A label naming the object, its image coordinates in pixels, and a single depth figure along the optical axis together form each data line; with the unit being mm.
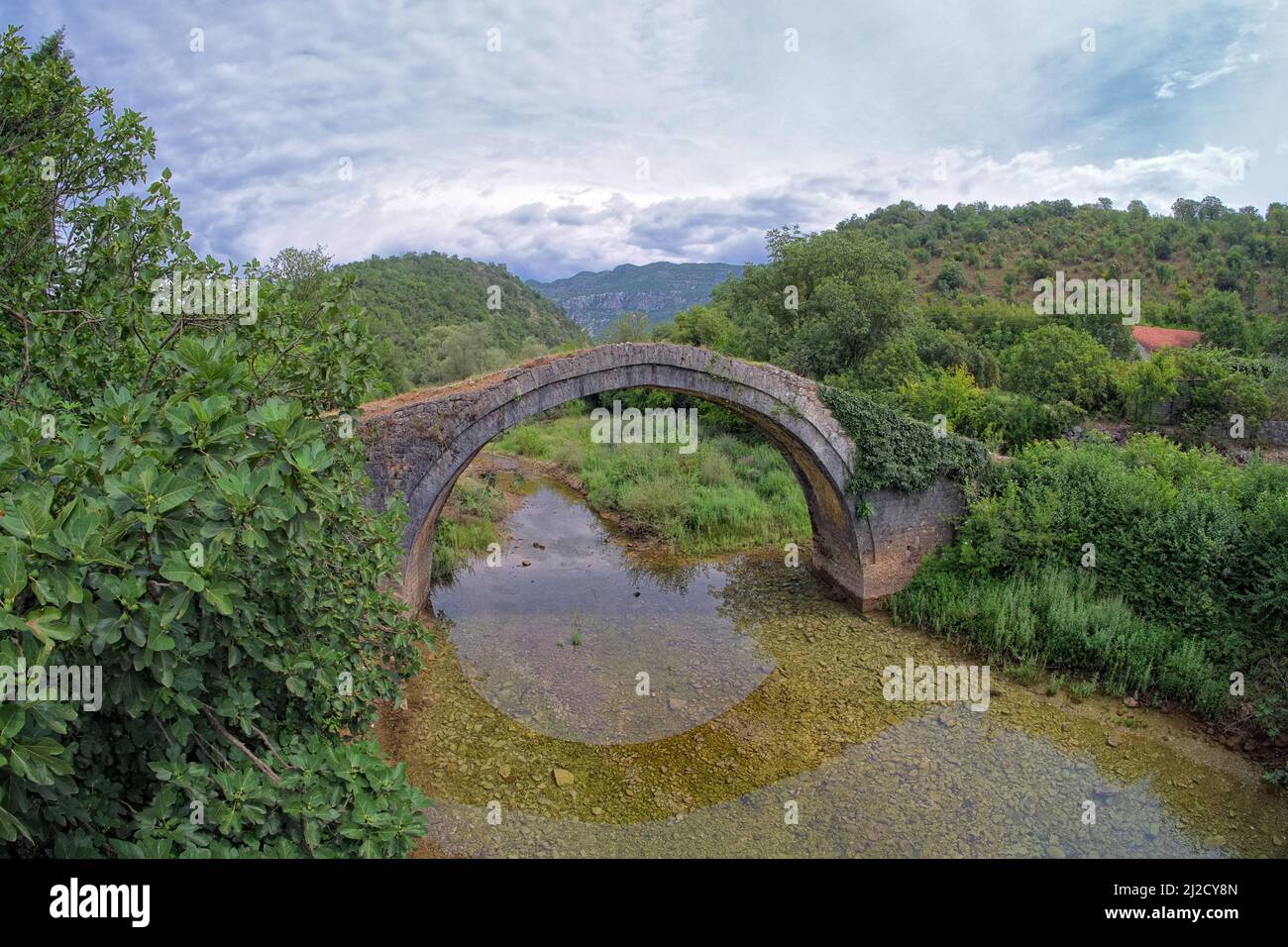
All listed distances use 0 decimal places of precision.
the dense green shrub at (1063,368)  16297
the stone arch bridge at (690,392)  10062
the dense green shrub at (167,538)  2750
